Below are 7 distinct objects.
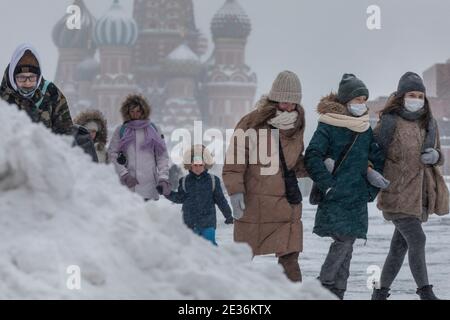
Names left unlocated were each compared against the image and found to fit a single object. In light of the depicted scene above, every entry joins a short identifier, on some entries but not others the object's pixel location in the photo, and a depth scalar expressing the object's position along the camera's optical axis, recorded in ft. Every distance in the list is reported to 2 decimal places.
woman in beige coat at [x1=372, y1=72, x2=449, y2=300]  32.67
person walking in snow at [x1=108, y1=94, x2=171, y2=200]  36.58
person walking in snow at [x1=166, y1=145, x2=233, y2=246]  38.73
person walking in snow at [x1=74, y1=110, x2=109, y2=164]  39.22
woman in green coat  30.87
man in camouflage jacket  30.37
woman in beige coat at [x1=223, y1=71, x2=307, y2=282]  31.21
